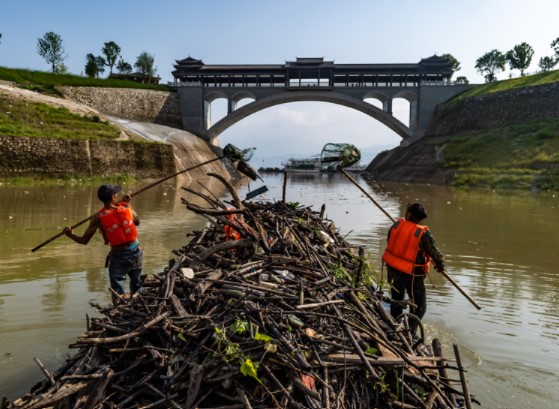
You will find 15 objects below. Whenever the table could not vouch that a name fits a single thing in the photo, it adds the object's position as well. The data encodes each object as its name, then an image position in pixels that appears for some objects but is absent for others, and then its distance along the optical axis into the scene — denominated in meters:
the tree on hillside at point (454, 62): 80.74
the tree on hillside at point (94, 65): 69.94
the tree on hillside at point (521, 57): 64.56
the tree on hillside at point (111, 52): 73.75
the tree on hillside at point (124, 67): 76.94
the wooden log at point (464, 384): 3.40
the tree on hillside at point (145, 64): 77.00
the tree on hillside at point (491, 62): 71.94
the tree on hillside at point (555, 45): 63.41
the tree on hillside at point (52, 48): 67.69
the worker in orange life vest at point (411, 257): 5.85
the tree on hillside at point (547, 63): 65.04
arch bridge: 62.28
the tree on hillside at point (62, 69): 68.28
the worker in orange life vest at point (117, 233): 5.98
